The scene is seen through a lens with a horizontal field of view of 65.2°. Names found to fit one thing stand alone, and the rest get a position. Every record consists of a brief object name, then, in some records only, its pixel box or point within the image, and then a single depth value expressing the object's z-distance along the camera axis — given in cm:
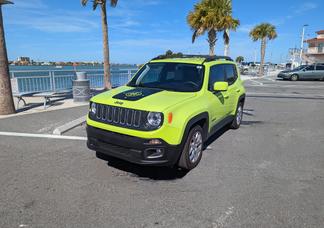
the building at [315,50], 4808
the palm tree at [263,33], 3167
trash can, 959
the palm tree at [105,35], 1248
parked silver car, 2434
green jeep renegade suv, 345
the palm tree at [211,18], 1777
